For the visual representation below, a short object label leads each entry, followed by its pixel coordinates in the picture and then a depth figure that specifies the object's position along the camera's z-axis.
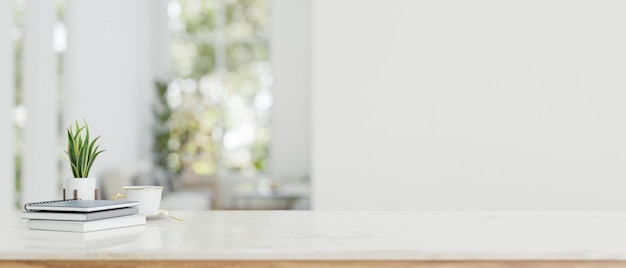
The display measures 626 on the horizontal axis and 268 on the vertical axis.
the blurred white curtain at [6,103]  4.04
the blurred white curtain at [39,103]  4.62
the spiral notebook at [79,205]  1.53
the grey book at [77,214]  1.51
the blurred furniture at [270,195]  6.58
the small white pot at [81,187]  1.75
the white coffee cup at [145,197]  1.75
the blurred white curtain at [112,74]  5.36
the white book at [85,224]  1.51
